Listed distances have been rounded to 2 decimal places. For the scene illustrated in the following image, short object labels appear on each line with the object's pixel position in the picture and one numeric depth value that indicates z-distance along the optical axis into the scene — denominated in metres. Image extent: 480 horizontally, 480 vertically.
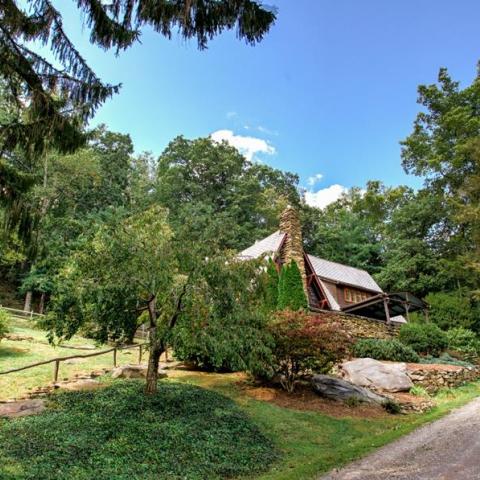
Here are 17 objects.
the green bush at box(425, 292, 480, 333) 21.36
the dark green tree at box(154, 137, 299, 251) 38.28
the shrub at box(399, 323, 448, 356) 16.02
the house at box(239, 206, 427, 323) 18.03
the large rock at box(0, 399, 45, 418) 7.23
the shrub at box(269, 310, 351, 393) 10.14
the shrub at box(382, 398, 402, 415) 9.99
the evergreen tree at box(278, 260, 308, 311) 15.55
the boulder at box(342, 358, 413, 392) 11.83
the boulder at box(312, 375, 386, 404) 10.34
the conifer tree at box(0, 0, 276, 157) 4.54
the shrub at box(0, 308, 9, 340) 13.84
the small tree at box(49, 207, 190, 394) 7.92
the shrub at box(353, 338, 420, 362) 14.30
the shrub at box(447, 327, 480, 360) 17.27
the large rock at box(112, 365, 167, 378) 11.08
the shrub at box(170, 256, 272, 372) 7.81
